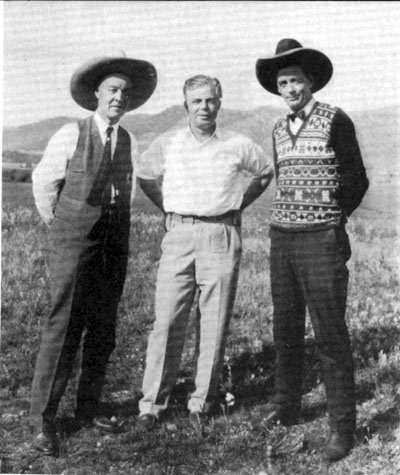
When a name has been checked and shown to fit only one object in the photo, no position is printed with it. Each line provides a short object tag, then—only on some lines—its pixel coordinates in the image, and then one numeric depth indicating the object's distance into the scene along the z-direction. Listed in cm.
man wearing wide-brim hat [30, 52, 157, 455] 301
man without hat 315
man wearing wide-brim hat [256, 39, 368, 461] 287
